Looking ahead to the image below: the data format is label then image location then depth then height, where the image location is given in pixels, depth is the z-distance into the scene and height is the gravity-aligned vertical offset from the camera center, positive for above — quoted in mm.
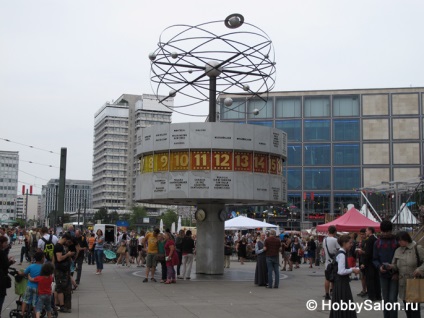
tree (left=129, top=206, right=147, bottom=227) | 131125 -2188
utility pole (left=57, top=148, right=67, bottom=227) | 25583 +1252
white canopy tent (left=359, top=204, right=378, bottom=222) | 31641 -295
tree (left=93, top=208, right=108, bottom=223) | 145375 -2552
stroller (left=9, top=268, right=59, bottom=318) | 10664 -1664
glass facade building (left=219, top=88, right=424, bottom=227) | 78188 +10333
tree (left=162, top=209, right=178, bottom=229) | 122812 -2603
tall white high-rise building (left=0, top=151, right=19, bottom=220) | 129125 +4893
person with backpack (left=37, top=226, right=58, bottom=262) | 14242 -1065
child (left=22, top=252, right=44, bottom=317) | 10195 -1592
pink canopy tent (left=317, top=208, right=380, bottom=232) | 26134 -645
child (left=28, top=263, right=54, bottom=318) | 10133 -1503
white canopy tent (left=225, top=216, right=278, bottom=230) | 34250 -1041
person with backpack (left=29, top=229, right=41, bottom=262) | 23238 -1549
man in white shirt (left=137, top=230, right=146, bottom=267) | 27547 -2412
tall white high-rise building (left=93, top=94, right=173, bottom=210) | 168625 +19630
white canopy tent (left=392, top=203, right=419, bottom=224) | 27212 -398
